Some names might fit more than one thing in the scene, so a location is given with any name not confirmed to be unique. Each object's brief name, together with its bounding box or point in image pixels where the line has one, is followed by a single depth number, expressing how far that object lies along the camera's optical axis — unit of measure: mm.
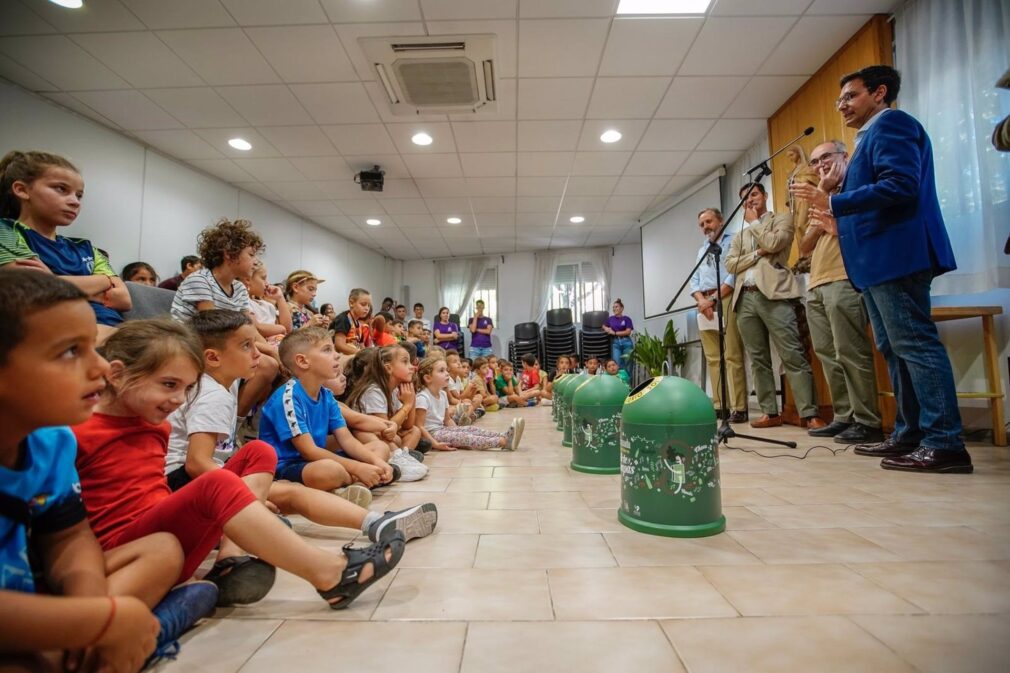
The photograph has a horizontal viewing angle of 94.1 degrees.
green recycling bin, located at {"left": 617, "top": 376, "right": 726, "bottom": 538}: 1339
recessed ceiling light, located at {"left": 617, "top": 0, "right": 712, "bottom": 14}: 2957
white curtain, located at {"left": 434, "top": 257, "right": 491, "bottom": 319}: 10102
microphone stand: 2529
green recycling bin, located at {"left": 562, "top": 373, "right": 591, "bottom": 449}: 2984
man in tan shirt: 2633
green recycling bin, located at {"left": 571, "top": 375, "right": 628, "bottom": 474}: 2133
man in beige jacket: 3275
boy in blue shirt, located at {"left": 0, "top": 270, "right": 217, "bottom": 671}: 560
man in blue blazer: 1952
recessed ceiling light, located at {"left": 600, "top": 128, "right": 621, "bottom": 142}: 4621
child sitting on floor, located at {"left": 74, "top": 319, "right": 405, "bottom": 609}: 869
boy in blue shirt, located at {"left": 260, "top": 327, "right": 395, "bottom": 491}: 1646
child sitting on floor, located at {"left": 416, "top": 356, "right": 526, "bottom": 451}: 2930
